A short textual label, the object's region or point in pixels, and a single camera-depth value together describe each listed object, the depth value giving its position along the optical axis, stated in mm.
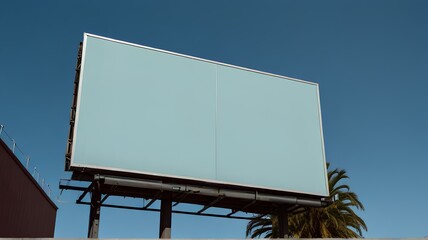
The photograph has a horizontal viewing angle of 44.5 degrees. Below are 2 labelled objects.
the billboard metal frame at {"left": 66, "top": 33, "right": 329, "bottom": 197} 19828
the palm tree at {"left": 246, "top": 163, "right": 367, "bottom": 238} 37344
